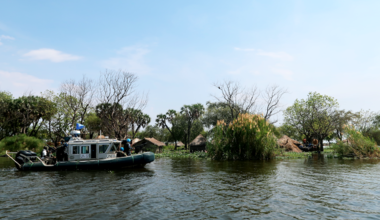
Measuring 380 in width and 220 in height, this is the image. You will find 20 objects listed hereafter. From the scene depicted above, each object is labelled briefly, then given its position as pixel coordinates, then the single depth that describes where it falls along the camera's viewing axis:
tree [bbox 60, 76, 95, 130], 44.16
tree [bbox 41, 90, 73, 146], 52.19
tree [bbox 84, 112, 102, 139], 55.91
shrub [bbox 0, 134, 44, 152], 41.16
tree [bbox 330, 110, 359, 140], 50.47
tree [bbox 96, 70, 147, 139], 39.22
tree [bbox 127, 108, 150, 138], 55.35
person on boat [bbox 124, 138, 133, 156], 20.80
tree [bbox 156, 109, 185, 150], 65.86
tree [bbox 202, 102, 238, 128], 61.41
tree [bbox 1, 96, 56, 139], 45.94
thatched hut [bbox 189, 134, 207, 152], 46.28
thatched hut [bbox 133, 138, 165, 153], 52.51
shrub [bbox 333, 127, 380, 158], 27.70
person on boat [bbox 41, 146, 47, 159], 20.38
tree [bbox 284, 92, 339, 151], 48.69
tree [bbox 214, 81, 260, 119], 39.54
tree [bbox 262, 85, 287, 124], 39.40
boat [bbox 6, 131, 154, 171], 19.33
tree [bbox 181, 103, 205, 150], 63.16
